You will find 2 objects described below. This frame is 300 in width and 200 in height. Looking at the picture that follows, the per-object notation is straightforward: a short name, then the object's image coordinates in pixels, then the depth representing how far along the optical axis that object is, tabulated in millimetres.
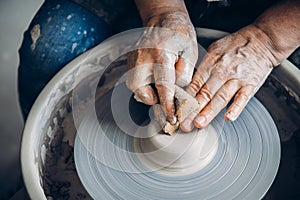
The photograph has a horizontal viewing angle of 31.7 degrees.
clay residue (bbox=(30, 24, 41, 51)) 1946
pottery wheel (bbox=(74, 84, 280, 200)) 1526
